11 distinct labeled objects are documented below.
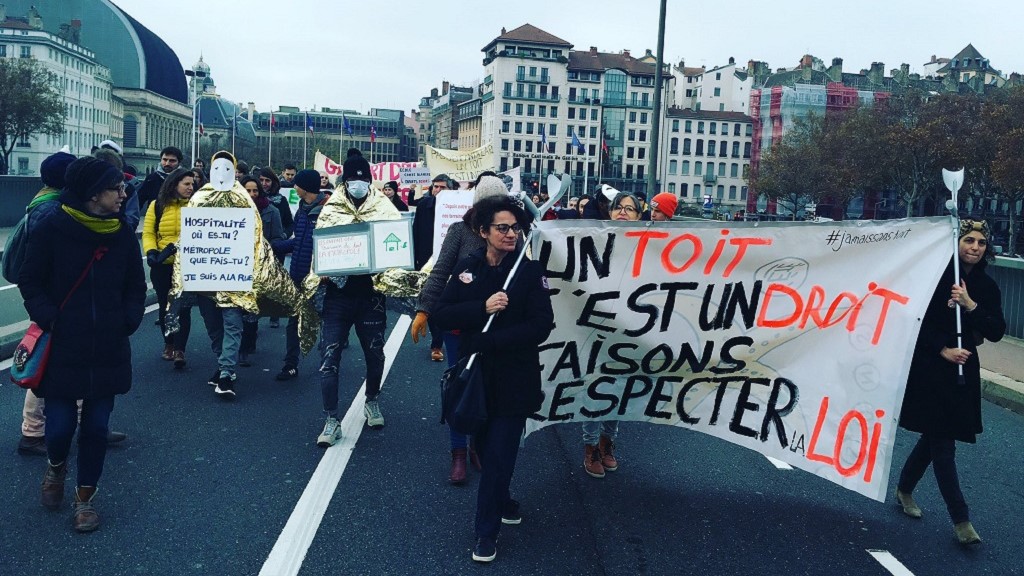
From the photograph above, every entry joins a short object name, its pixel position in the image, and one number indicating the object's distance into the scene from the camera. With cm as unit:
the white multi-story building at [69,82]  11212
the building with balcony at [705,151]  13200
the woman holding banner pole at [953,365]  534
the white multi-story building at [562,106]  13050
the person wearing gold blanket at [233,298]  800
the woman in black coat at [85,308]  490
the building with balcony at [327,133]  17712
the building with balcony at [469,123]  14125
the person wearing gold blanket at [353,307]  683
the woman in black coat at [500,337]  473
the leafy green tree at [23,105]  6372
